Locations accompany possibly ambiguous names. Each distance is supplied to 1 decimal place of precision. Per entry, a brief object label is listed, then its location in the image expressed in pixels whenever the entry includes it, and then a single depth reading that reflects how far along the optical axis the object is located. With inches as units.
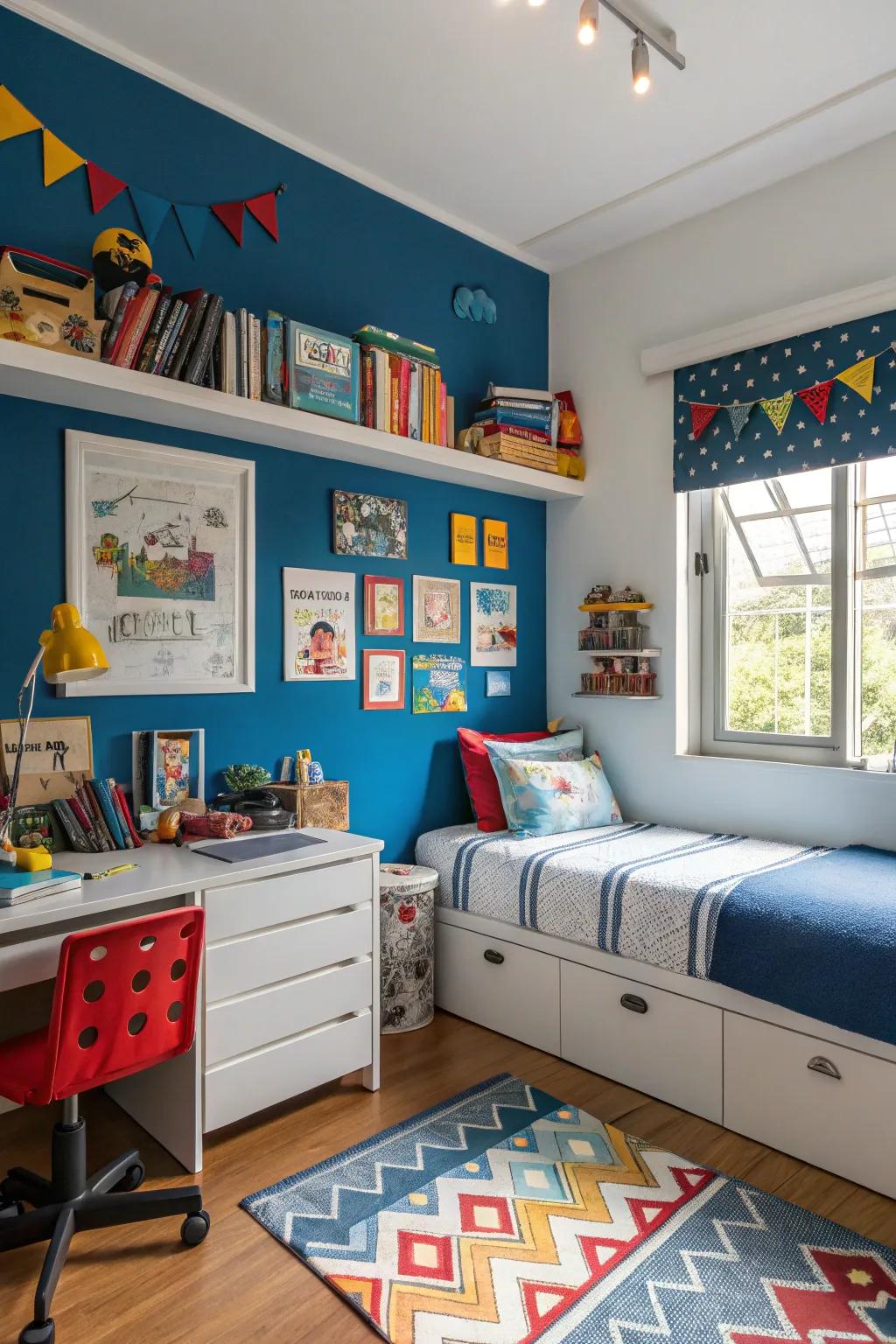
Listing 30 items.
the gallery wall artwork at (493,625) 140.3
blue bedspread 78.2
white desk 80.2
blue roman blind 109.6
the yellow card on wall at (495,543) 141.3
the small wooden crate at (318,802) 109.0
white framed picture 96.6
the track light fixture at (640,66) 84.1
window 116.0
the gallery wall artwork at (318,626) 115.0
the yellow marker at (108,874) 81.6
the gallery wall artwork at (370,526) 120.0
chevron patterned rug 64.6
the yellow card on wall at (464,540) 135.6
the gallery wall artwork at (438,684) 131.4
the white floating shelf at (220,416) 84.6
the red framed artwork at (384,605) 124.0
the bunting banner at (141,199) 90.0
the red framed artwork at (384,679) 124.6
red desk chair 65.2
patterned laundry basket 112.6
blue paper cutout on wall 136.2
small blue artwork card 142.4
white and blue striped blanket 94.7
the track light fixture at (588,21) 78.4
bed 80.7
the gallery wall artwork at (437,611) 131.0
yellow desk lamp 77.1
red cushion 128.6
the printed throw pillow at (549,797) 123.6
